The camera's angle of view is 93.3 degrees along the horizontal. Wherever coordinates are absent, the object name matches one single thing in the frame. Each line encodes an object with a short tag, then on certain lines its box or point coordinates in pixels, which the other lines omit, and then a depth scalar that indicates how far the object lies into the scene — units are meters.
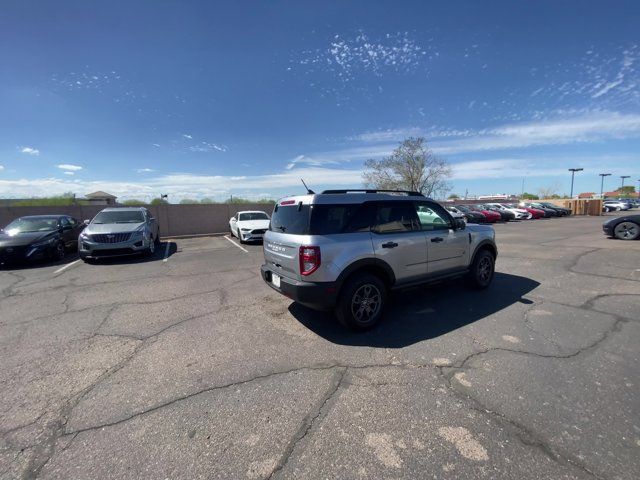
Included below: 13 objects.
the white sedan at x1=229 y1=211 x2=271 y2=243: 13.17
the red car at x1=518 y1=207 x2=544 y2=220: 30.62
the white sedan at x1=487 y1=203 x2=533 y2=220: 29.69
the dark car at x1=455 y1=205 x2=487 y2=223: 25.77
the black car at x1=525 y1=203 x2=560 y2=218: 32.06
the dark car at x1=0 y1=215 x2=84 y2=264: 8.41
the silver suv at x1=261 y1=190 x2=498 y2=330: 3.77
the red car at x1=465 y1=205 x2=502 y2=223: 26.27
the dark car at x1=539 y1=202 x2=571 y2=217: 33.34
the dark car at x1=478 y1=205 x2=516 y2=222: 27.53
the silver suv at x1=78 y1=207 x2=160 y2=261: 8.82
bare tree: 42.94
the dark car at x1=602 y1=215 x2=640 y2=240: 11.49
